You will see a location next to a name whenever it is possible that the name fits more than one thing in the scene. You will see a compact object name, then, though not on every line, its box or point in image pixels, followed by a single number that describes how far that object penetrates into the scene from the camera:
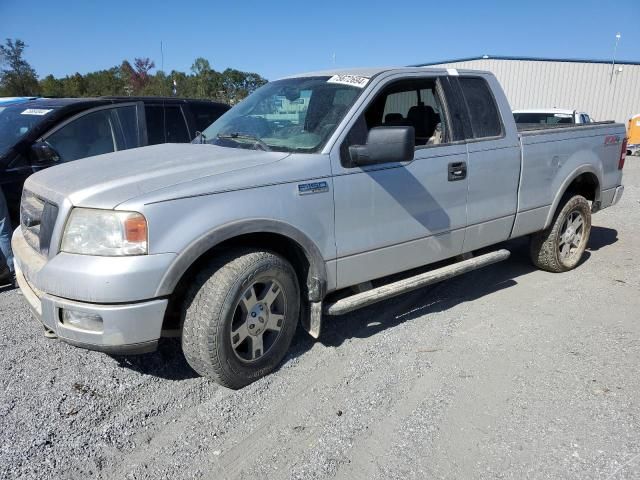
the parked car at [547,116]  14.40
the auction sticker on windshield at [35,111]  5.43
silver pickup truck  2.67
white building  25.58
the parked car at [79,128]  5.04
